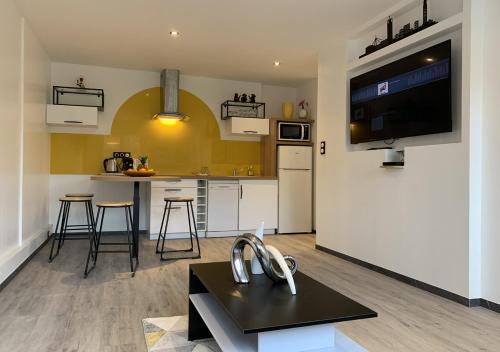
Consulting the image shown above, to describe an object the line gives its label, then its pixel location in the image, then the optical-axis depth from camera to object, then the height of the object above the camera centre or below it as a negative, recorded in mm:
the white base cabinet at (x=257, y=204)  5945 -457
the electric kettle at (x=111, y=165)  5668 +136
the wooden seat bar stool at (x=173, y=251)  4332 -912
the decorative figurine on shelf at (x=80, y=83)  5684 +1369
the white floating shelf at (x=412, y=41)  3037 +1235
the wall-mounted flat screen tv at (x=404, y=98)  3113 +740
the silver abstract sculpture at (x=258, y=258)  1842 -432
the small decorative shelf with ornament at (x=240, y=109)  6457 +1151
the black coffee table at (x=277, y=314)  1452 -553
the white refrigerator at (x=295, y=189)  6141 -223
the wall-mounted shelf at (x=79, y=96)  5648 +1186
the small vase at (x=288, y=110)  6545 +1136
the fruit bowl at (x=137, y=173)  3881 +12
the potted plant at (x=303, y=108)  6469 +1185
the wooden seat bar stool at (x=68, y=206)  4047 -396
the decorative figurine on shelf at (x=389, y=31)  3773 +1457
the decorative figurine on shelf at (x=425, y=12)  3338 +1457
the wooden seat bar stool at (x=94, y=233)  3660 -636
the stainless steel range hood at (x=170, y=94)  5824 +1244
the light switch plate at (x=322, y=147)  4871 +366
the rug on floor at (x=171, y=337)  2135 -975
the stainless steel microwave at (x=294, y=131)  6219 +734
